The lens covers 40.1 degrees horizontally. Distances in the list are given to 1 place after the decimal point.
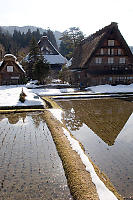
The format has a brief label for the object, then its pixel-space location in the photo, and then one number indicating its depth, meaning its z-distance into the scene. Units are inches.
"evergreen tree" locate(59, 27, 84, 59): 2409.0
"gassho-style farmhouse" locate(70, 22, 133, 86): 1362.0
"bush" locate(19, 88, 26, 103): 746.2
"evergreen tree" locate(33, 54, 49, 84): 1370.9
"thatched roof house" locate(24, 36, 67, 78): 1999.3
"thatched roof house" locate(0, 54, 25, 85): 1457.9
